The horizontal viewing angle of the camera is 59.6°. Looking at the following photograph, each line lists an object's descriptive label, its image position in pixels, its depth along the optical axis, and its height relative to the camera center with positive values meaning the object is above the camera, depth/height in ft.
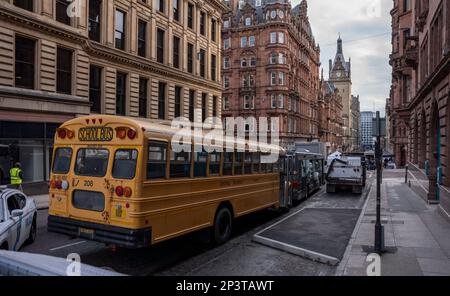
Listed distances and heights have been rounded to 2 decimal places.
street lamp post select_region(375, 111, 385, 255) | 31.40 -4.57
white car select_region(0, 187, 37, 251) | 26.16 -4.99
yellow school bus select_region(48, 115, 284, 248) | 25.79 -2.19
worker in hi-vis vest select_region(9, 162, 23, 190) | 59.93 -3.85
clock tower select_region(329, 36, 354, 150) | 509.35 +96.06
